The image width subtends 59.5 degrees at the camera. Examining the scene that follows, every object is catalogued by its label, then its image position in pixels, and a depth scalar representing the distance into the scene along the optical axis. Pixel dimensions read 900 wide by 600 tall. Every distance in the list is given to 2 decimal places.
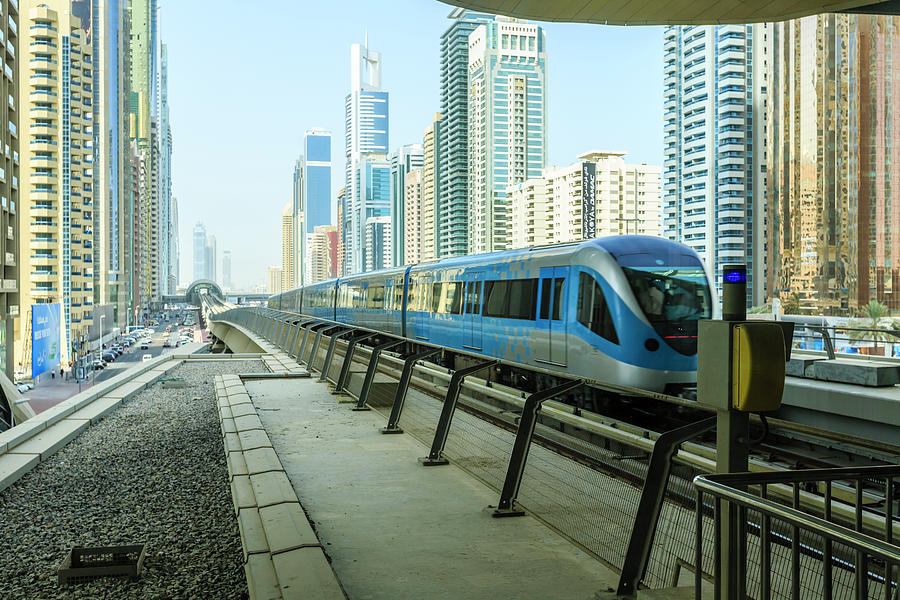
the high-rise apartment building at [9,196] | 53.81
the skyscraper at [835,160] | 99.44
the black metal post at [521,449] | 5.79
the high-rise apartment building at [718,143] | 94.69
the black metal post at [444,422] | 7.59
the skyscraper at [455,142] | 178.12
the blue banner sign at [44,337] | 53.25
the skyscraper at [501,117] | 164.75
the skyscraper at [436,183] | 191.88
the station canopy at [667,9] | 14.88
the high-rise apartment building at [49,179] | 96.12
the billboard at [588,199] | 123.94
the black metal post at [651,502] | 4.14
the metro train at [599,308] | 14.32
